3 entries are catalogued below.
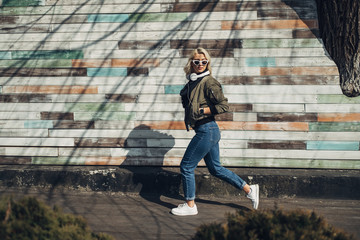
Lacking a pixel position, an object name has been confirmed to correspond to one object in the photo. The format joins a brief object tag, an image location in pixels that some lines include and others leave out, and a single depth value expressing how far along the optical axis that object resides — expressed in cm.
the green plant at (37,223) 288
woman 475
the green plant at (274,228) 283
